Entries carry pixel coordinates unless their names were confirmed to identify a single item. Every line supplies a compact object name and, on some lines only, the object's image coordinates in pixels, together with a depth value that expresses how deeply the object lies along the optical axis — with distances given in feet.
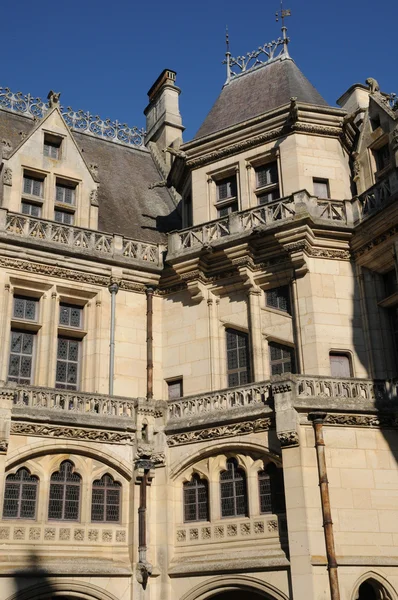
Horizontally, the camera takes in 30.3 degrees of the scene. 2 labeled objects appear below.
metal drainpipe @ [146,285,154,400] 67.15
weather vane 88.15
